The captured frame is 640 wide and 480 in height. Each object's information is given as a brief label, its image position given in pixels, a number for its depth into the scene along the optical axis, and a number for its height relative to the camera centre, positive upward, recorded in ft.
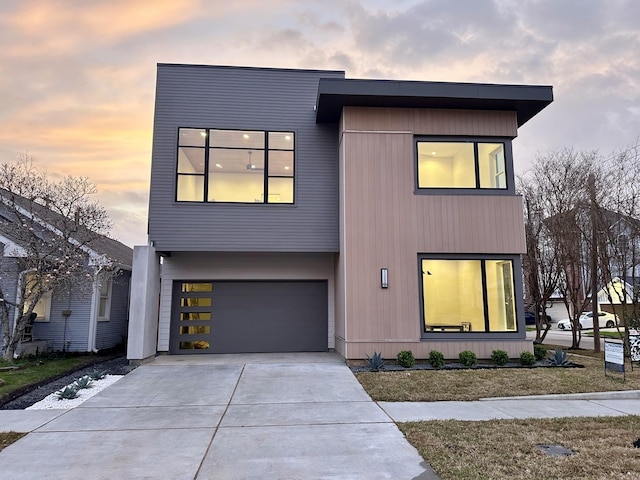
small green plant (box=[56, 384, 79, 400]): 21.04 -4.83
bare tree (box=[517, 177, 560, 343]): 43.39 +4.59
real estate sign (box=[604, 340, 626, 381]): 24.98 -3.49
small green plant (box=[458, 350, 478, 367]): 28.40 -4.04
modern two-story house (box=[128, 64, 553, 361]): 30.19 +6.54
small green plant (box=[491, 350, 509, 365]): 28.89 -4.03
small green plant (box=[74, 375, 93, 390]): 22.68 -4.67
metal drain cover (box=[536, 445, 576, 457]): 13.34 -5.00
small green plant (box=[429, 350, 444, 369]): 28.22 -4.09
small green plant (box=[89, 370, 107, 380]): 25.26 -4.68
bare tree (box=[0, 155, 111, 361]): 30.50 +5.62
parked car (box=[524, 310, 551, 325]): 91.81 -4.01
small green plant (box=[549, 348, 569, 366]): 29.07 -4.17
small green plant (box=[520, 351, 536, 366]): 28.86 -4.14
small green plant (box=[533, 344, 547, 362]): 30.68 -4.03
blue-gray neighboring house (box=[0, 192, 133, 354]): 33.81 -0.62
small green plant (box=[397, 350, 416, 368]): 28.09 -4.05
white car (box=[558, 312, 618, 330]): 75.61 -4.11
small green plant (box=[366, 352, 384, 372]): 27.50 -4.25
